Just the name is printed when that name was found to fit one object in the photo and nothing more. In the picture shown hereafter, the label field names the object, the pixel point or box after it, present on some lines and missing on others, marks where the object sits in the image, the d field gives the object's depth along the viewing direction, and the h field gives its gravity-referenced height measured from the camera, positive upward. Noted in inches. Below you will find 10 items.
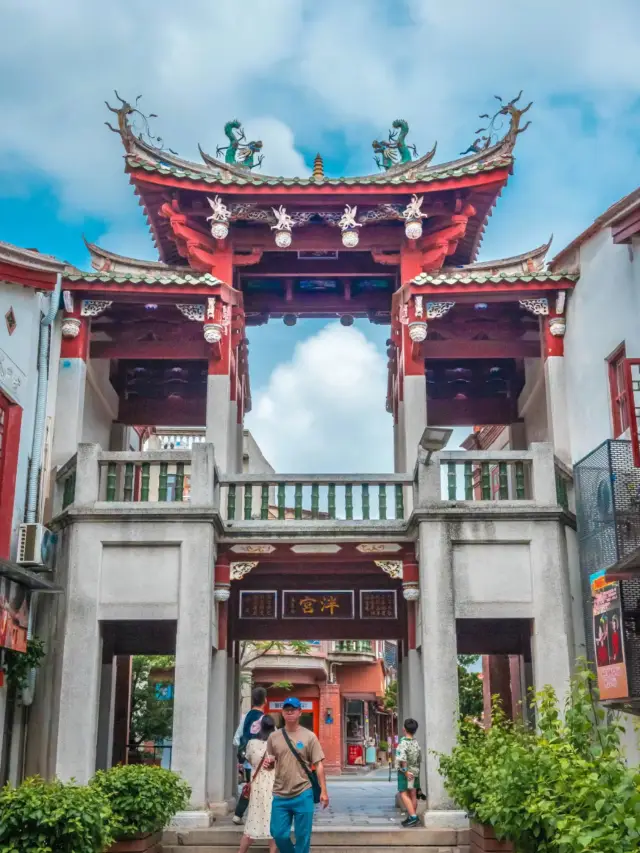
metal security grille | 430.3 +88.1
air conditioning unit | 487.2 +81.6
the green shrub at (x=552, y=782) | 204.7 -18.4
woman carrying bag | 389.1 -34.9
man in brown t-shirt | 346.9 -24.2
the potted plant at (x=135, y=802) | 360.5 -31.4
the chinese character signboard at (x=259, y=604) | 617.6 +67.2
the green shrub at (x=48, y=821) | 281.0 -29.6
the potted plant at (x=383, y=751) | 1644.9 -59.2
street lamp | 473.1 +129.3
